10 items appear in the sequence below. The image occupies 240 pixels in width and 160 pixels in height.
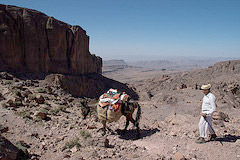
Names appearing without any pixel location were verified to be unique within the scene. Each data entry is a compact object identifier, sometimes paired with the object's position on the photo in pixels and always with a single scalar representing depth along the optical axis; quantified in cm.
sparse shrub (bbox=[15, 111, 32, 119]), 736
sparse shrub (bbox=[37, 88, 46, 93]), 1281
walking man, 523
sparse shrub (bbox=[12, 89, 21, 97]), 995
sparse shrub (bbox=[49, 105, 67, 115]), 911
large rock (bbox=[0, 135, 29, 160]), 359
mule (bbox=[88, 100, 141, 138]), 663
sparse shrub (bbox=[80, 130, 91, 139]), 631
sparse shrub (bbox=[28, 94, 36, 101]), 1021
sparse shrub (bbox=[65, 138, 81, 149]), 534
